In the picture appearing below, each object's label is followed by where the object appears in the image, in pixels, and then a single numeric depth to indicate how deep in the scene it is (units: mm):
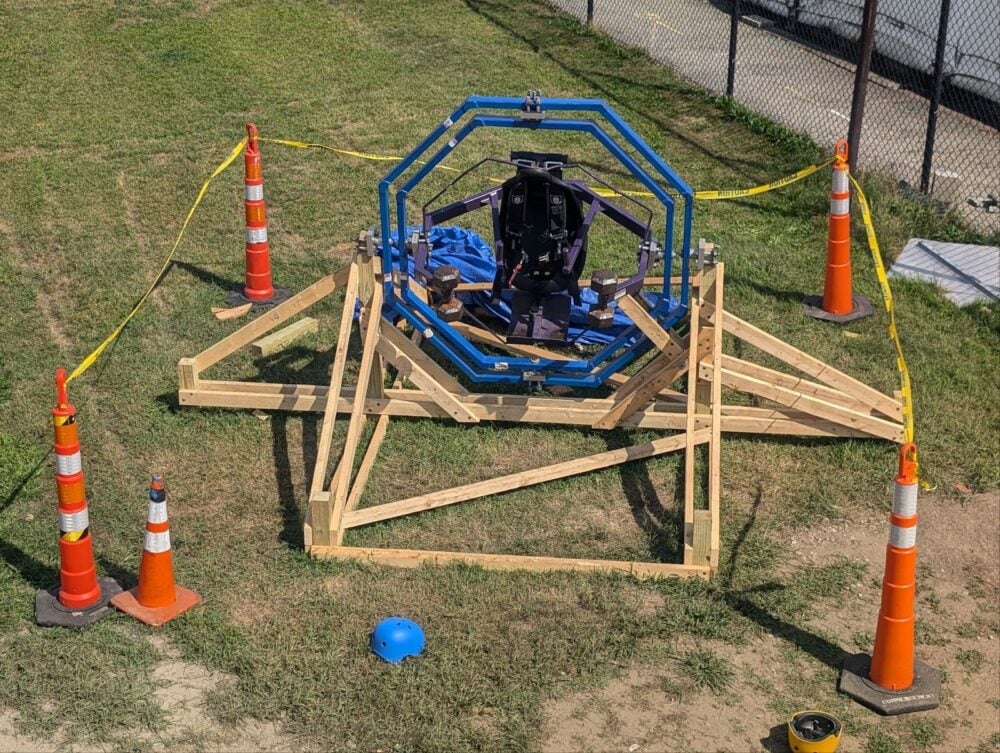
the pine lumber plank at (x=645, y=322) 8586
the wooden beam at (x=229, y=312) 10805
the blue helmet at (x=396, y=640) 7086
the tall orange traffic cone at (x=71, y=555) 6973
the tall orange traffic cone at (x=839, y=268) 10508
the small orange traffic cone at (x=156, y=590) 7176
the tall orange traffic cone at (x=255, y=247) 10758
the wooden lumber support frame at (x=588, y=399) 8320
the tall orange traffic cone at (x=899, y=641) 6578
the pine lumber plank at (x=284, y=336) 9875
